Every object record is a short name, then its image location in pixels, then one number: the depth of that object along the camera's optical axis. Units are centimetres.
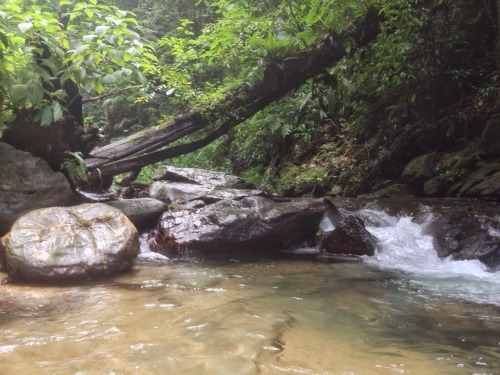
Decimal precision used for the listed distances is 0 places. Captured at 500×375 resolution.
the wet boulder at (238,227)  586
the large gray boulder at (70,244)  424
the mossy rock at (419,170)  845
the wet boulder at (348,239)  616
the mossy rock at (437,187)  794
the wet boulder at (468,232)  555
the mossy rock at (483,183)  700
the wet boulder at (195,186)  700
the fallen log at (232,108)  704
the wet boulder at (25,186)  520
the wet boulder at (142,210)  638
